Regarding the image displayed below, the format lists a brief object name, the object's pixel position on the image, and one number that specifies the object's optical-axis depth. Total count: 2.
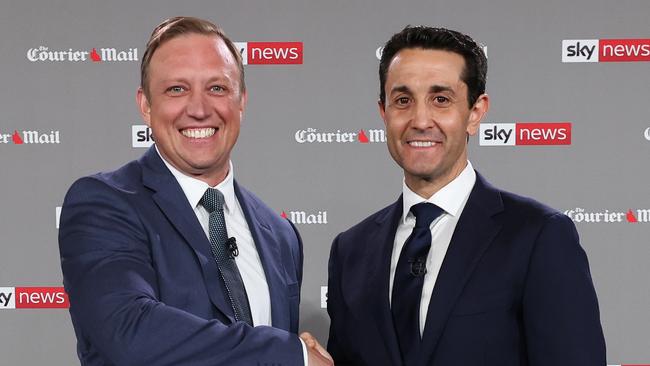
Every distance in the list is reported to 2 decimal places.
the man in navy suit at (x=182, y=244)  2.30
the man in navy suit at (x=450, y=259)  2.33
